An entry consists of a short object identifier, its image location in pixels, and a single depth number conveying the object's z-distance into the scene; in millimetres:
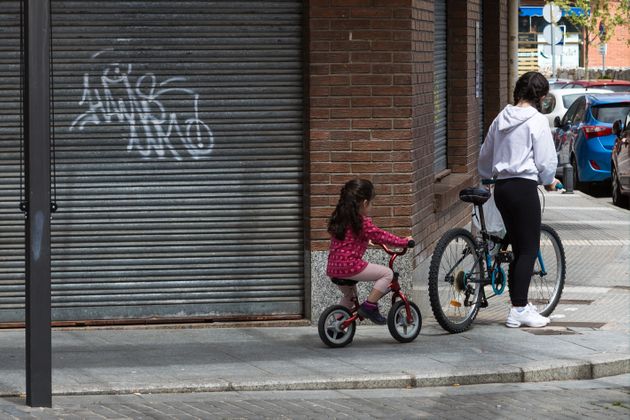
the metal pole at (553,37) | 43031
